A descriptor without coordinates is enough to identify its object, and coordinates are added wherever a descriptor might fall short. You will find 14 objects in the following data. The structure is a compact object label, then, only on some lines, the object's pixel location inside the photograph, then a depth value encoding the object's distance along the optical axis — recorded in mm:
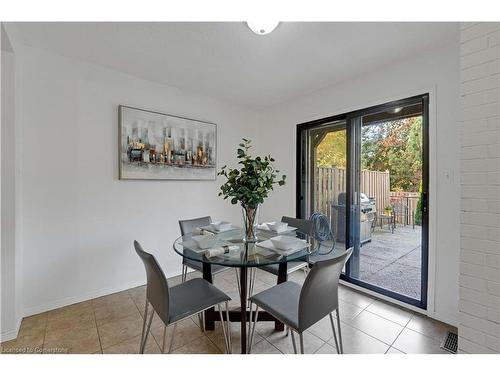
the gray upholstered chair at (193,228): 2076
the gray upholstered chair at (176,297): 1327
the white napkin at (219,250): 1515
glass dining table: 1471
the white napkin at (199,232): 2087
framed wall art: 2533
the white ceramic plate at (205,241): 1753
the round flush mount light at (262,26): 1615
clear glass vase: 1850
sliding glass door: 2240
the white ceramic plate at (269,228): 2196
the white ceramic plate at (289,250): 1620
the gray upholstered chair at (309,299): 1263
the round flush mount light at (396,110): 2329
